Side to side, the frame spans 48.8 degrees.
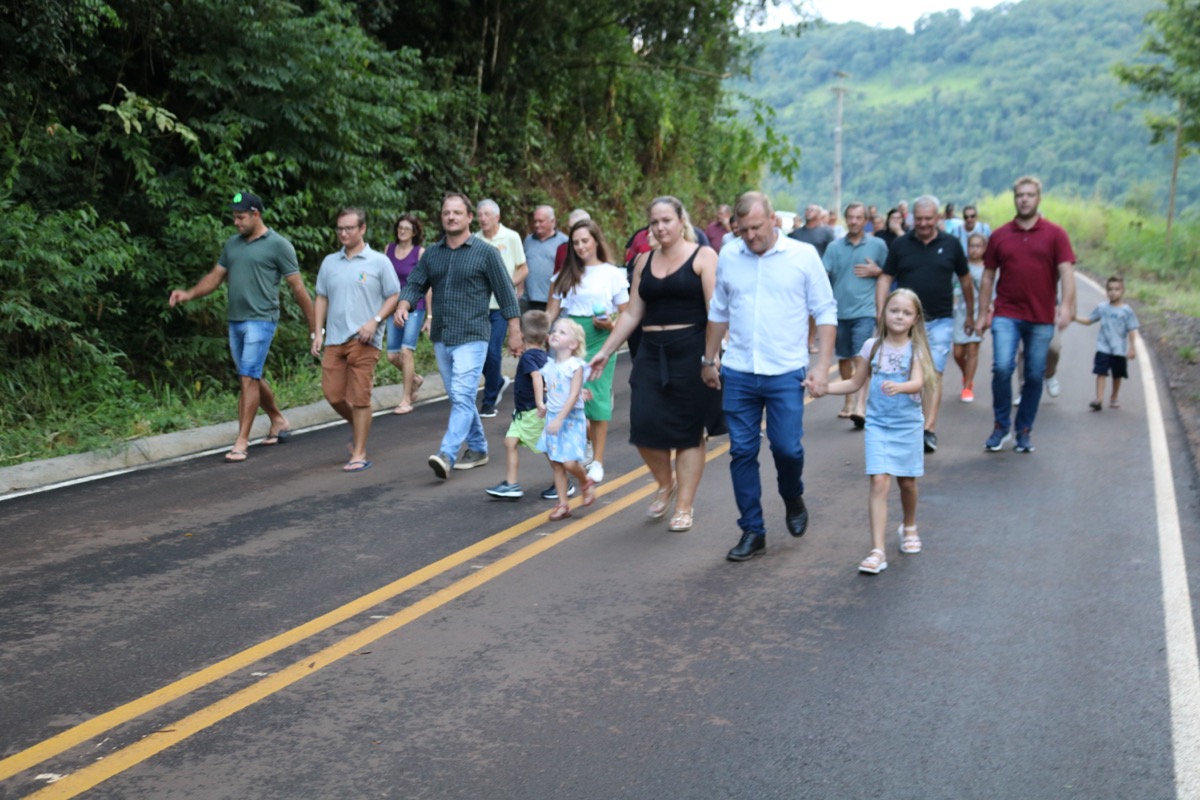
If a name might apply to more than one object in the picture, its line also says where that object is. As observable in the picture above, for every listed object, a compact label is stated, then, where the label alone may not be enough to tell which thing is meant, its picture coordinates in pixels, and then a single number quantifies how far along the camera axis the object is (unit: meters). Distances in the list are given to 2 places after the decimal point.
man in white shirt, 7.07
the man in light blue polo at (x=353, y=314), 10.15
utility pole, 63.15
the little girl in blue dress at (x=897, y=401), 7.11
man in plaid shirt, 9.48
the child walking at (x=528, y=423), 8.65
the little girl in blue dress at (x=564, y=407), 8.22
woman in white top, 9.27
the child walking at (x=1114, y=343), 13.31
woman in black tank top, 7.57
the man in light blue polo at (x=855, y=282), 12.23
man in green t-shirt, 10.51
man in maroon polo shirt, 10.22
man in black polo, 11.19
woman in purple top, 13.14
